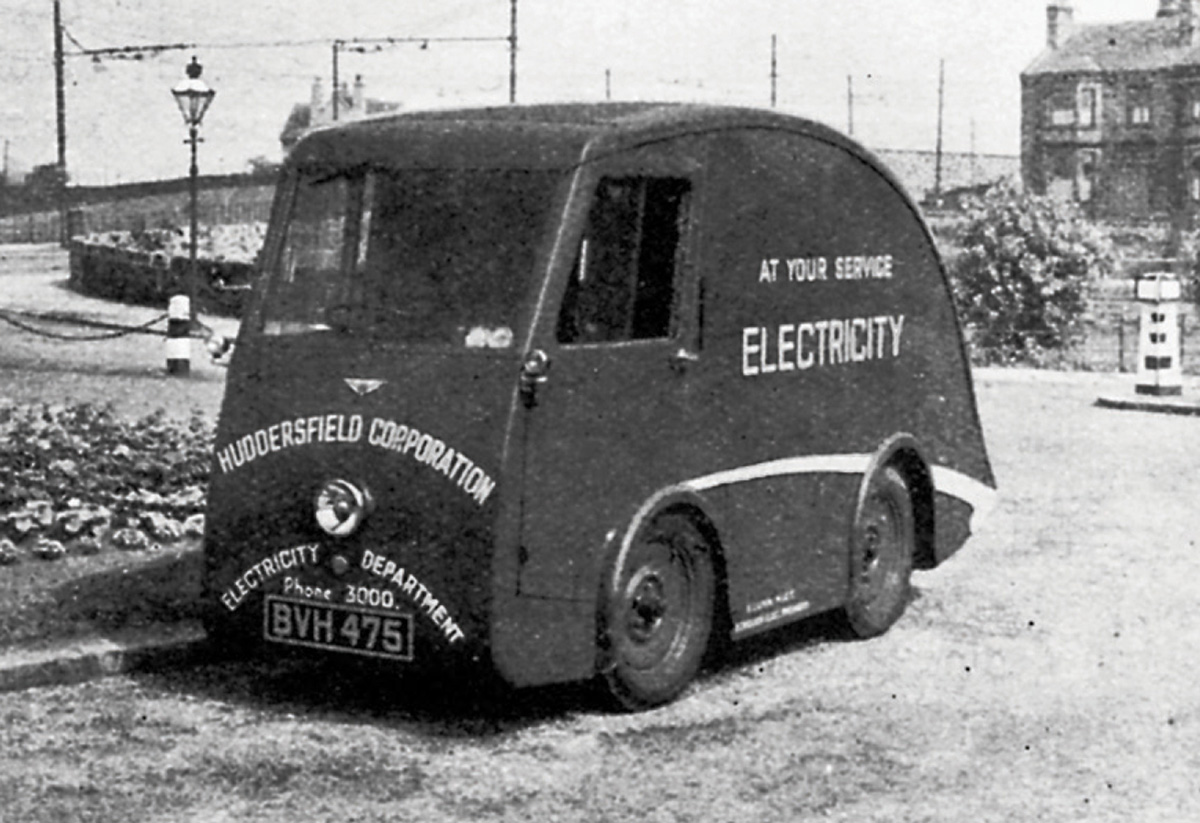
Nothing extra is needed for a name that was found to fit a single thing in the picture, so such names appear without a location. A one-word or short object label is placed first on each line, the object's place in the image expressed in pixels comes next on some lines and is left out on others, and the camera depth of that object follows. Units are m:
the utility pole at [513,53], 49.63
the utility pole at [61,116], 44.76
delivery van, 7.50
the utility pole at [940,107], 96.50
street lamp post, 28.44
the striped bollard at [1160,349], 21.48
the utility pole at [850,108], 98.12
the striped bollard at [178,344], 22.83
